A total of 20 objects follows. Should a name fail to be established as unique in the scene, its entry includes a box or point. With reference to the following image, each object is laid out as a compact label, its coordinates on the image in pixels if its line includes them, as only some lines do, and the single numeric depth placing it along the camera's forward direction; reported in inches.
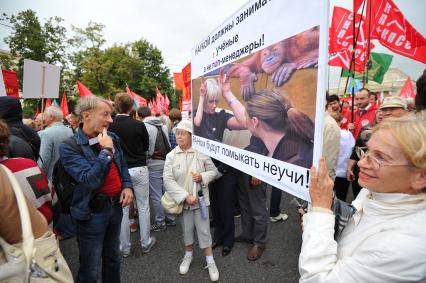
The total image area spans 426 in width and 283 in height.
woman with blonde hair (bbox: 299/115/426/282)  35.4
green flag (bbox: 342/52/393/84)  266.8
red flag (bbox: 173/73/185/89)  329.6
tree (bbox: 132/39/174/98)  1721.2
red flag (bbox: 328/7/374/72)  204.2
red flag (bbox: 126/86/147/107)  427.5
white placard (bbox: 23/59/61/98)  166.1
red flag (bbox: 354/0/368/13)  176.1
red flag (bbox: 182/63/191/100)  155.0
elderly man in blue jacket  82.7
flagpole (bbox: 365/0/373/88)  169.6
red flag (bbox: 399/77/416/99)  274.2
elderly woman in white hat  114.2
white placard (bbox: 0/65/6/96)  113.8
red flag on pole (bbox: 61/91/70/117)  353.6
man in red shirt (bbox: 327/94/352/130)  181.6
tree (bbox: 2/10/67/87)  866.8
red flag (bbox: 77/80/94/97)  232.3
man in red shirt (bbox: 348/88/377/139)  196.4
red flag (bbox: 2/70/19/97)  191.8
